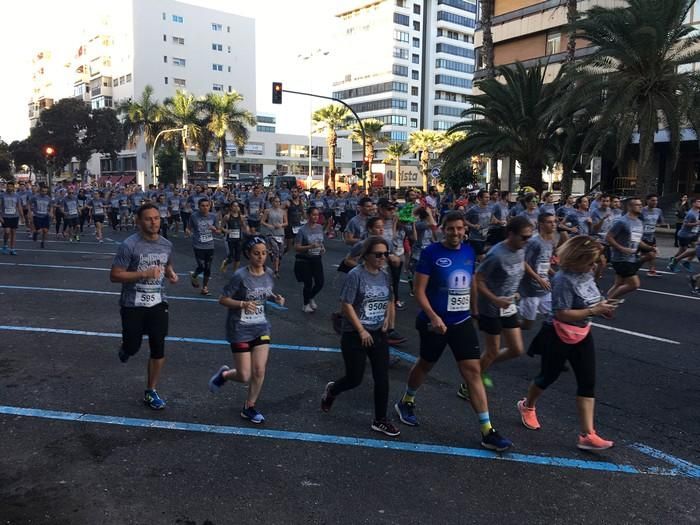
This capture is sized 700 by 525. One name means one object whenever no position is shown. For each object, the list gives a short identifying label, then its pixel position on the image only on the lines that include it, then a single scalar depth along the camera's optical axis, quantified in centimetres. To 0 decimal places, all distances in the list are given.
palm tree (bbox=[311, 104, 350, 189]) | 5959
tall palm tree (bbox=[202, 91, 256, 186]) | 5388
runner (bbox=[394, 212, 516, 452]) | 429
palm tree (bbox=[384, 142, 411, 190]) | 7056
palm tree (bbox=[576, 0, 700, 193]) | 1898
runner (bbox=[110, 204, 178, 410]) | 480
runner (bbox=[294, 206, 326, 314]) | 863
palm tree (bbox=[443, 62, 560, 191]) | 2300
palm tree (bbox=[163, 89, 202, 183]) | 5381
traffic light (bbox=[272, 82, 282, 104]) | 2830
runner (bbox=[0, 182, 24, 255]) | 1477
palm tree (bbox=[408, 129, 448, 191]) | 7088
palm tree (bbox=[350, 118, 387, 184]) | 6012
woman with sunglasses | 438
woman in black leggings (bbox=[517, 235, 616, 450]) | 423
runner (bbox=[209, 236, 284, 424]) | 462
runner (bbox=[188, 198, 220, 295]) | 1007
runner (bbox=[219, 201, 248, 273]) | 1184
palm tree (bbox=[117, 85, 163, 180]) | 5703
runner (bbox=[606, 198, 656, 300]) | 888
